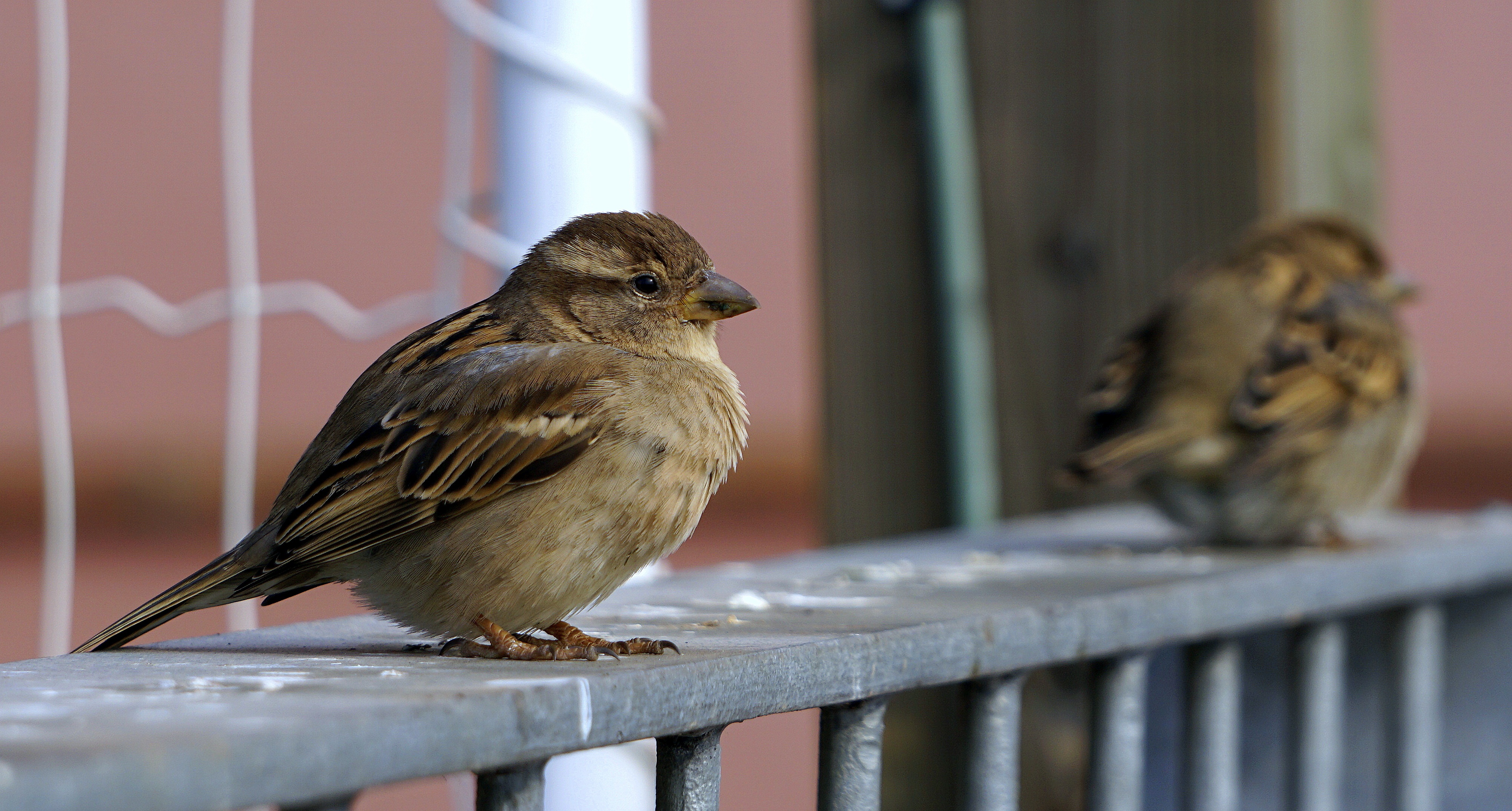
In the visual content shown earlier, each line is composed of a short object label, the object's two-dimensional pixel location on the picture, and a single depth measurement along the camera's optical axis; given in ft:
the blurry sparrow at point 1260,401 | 21.68
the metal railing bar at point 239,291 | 17.66
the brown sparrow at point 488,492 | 11.34
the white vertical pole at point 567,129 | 16.93
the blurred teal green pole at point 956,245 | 20.77
